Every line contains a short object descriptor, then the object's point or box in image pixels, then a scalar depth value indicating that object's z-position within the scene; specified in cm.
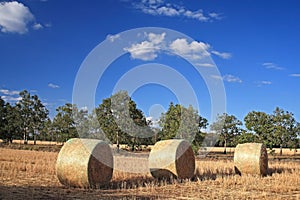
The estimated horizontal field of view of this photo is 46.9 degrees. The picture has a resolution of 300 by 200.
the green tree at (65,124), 4459
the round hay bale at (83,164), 1037
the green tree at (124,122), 3988
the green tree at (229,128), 5594
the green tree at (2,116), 5216
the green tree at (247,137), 4291
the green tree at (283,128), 4620
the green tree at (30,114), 5722
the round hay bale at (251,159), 1533
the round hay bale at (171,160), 1331
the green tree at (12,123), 5294
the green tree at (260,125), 4355
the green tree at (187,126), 3453
